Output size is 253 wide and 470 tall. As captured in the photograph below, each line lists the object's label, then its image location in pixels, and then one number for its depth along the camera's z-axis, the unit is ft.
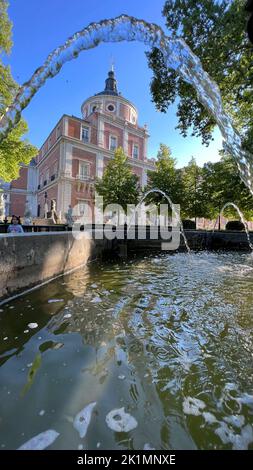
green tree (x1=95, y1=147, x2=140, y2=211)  65.98
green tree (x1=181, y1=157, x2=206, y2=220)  61.87
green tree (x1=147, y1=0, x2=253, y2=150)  23.68
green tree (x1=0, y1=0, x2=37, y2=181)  36.37
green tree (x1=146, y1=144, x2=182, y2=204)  62.03
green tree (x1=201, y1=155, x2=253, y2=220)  51.37
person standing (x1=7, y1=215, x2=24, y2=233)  21.39
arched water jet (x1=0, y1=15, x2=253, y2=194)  12.30
